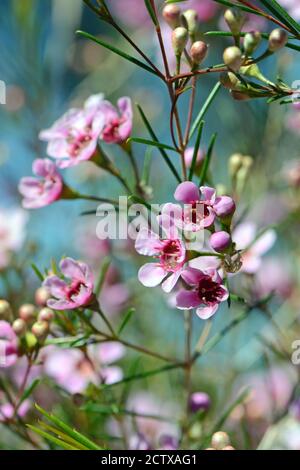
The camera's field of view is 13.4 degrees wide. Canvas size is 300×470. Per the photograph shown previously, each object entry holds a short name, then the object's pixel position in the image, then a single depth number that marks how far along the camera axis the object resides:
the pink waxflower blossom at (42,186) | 0.35
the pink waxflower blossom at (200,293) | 0.31
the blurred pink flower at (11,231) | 0.45
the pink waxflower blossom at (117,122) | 0.35
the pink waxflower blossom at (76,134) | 0.35
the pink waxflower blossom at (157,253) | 0.32
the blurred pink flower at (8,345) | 0.34
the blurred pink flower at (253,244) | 0.39
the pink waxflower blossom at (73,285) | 0.33
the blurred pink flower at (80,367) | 0.39
